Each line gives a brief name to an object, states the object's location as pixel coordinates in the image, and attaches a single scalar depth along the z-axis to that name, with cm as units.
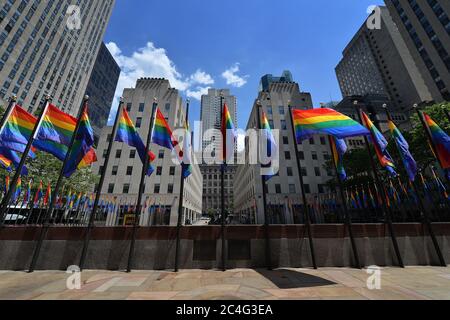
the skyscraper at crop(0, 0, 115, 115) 5953
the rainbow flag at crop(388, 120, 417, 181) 983
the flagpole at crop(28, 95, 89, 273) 842
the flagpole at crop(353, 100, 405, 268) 901
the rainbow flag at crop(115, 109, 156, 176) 998
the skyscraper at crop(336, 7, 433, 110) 8669
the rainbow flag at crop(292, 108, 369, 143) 902
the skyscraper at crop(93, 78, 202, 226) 3791
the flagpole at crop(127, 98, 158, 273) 868
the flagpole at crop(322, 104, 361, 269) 910
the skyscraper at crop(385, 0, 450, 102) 5503
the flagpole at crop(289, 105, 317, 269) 902
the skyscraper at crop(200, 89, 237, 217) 11400
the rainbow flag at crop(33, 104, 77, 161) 983
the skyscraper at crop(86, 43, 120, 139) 11038
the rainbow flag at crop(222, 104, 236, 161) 1021
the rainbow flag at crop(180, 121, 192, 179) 1030
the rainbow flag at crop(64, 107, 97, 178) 966
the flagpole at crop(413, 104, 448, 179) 1031
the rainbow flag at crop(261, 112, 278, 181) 976
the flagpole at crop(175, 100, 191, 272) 877
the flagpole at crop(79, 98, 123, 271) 829
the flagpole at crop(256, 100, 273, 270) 895
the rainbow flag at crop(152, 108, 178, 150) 1060
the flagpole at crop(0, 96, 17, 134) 894
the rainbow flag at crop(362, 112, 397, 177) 988
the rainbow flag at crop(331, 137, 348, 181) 1047
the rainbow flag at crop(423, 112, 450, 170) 981
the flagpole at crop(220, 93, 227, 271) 887
